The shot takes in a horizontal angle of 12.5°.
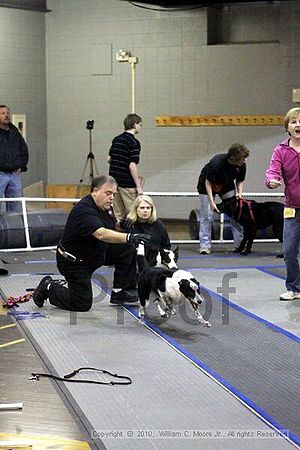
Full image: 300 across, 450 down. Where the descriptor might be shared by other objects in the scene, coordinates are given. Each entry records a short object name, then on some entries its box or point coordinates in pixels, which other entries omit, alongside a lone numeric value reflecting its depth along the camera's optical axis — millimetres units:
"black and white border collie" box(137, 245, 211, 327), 9276
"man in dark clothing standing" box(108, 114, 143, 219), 14704
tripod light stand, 21313
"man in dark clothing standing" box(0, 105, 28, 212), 15979
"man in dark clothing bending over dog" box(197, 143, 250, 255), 14868
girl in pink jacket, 10329
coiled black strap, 7637
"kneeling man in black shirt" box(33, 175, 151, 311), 10042
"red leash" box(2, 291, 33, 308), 10732
